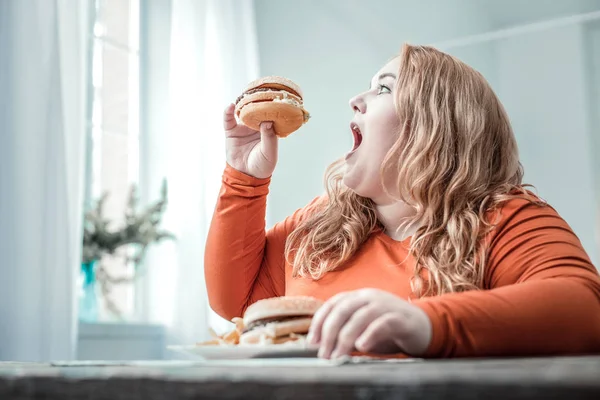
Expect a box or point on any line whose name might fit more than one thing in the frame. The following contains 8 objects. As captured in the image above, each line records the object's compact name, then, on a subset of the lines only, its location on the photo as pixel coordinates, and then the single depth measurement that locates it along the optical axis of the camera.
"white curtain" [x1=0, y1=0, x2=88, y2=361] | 2.08
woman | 1.19
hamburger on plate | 0.81
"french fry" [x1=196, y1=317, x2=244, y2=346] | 0.90
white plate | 0.73
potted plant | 2.64
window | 3.08
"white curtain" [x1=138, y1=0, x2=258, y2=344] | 3.15
